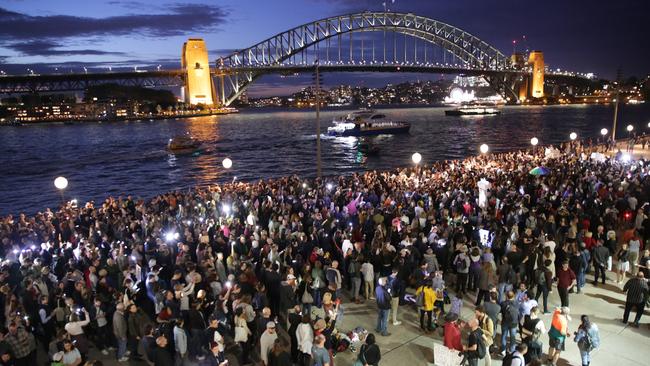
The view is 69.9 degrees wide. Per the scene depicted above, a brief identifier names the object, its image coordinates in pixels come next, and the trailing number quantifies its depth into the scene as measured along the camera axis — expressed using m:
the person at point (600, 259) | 9.45
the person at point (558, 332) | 6.50
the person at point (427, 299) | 7.64
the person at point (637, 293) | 7.60
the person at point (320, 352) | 5.77
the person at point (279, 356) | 5.73
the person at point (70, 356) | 5.87
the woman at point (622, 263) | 9.56
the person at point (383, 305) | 7.43
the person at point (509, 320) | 6.86
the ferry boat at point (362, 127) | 70.56
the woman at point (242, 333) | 6.74
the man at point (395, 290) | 7.86
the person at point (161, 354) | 5.88
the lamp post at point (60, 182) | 16.34
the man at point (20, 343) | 6.49
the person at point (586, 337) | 6.30
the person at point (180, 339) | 6.32
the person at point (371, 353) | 5.76
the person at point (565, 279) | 8.12
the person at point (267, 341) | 6.17
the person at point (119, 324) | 6.98
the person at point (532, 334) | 6.14
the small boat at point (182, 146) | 54.66
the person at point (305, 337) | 6.42
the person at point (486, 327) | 6.34
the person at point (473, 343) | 6.00
